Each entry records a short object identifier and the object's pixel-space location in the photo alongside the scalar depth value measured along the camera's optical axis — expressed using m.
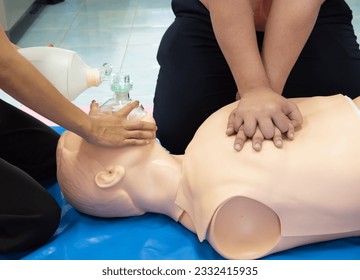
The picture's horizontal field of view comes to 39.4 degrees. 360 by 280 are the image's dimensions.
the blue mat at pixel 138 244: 1.23
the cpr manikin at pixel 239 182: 1.08
